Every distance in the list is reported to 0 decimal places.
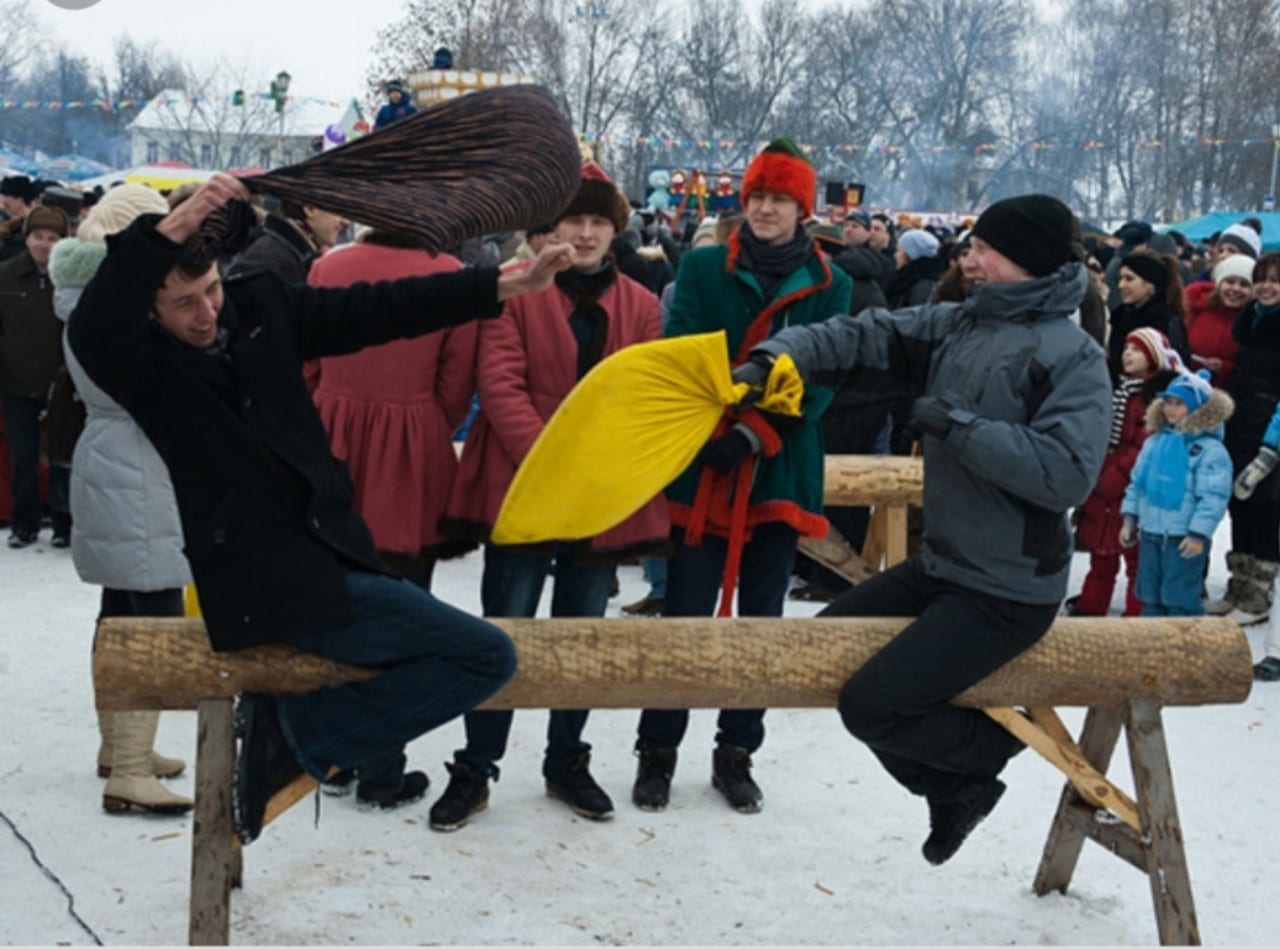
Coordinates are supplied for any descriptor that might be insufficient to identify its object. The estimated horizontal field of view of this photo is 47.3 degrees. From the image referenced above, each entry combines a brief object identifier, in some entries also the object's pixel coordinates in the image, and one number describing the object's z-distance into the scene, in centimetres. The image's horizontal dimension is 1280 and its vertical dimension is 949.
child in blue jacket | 692
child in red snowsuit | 759
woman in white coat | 464
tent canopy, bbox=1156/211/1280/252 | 2371
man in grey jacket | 366
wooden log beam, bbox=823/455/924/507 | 669
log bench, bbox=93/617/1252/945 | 384
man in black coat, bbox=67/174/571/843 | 320
